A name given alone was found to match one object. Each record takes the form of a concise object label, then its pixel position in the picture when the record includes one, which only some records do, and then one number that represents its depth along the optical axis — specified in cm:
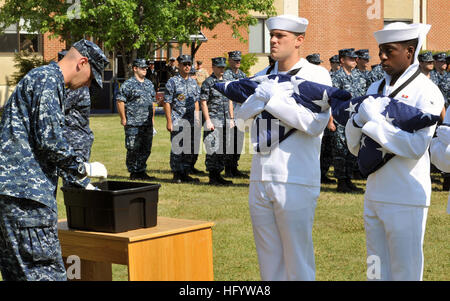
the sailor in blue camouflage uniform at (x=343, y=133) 1140
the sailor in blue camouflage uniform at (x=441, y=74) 1348
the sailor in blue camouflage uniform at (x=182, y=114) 1243
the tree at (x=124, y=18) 2672
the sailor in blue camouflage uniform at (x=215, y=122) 1232
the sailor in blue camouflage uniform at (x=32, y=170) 416
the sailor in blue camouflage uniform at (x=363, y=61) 1325
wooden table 485
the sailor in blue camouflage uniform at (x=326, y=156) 1243
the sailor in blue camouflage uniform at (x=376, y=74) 1327
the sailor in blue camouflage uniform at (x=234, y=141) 1274
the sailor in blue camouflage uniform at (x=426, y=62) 1187
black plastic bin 482
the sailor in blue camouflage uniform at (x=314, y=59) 1288
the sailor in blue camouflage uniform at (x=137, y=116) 1258
